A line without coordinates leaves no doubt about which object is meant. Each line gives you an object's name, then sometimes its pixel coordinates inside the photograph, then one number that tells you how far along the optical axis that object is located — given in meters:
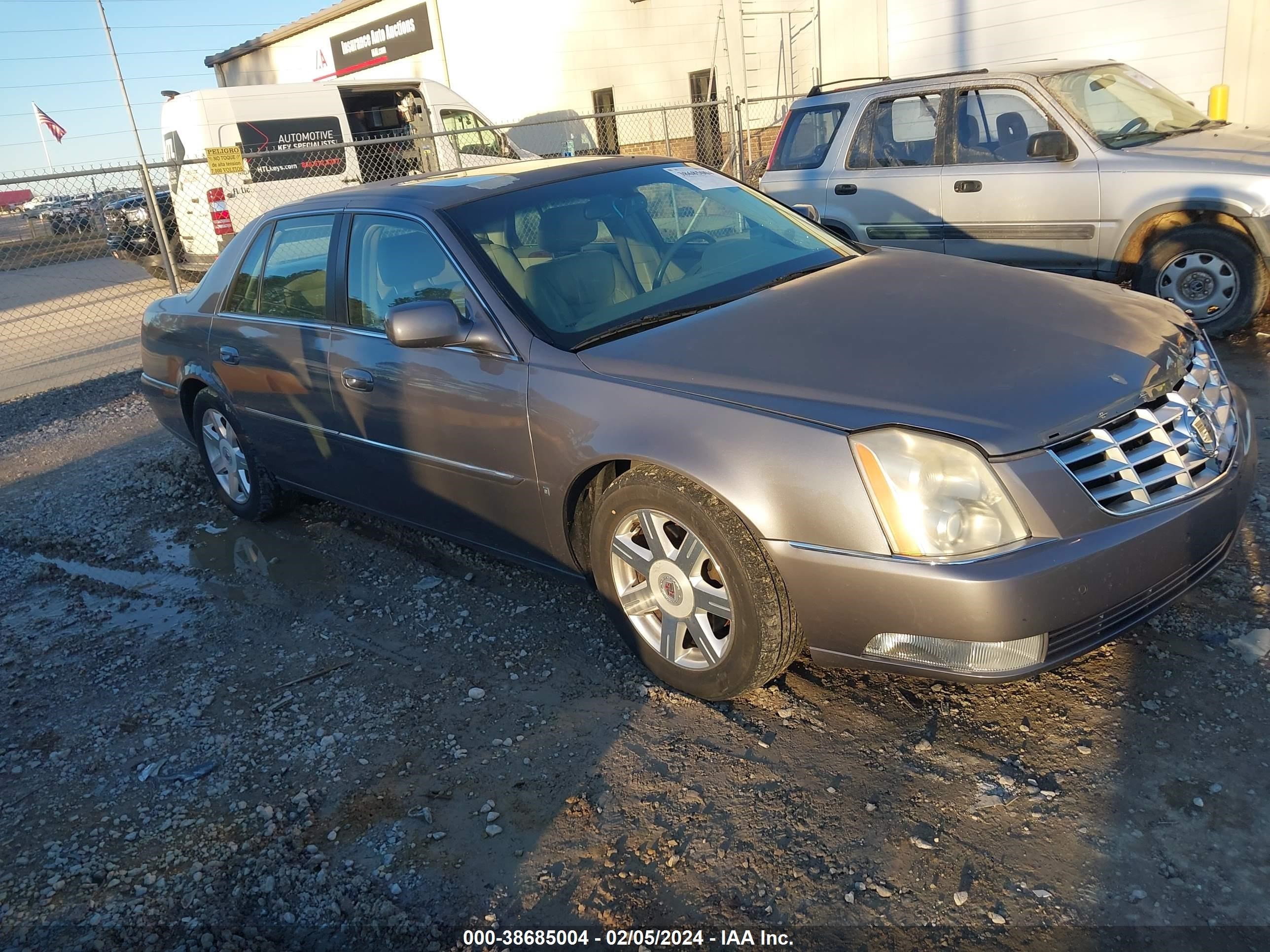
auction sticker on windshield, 4.38
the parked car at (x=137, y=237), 14.26
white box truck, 13.69
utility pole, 10.33
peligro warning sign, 10.31
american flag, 27.31
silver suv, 6.10
